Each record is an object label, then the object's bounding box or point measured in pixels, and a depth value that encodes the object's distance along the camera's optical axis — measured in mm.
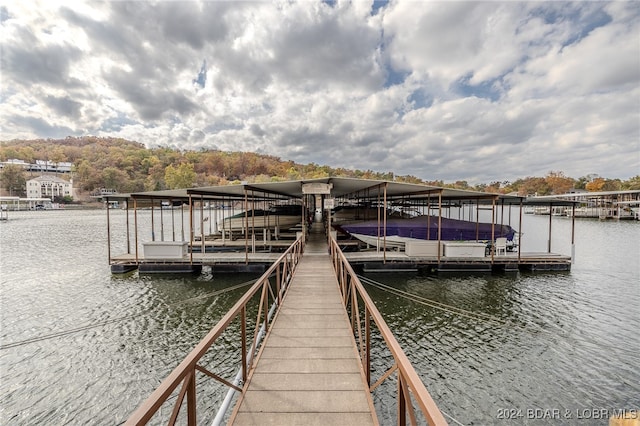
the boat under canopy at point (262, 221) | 18812
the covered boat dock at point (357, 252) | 12172
